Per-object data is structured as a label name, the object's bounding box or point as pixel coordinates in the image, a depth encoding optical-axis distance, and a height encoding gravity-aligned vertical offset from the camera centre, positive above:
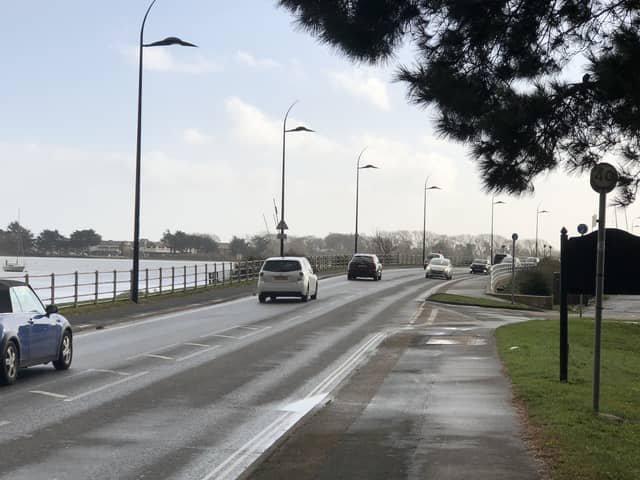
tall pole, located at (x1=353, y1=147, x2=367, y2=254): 75.88 +6.56
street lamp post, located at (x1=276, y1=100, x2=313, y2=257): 55.69 +5.56
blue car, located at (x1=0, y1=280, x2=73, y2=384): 14.45 -1.05
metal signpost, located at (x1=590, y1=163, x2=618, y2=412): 11.18 +0.58
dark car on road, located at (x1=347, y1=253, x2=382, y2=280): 61.56 +0.07
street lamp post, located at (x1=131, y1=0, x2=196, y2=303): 34.78 +2.39
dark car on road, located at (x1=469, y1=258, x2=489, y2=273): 94.38 +0.27
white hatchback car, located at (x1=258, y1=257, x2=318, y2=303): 39.16 -0.43
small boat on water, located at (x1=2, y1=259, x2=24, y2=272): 96.88 -0.42
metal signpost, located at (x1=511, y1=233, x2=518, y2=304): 40.25 +1.33
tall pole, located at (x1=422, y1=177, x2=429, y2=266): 98.62 +5.48
